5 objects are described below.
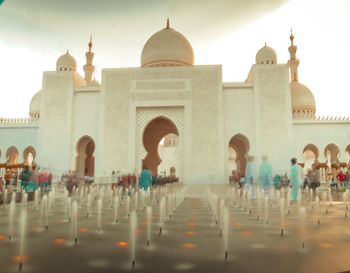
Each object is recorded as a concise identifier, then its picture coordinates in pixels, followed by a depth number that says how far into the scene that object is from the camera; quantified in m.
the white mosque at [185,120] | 16.23
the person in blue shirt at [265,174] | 8.37
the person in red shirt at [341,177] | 13.27
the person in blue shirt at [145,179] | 8.59
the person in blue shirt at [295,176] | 7.64
